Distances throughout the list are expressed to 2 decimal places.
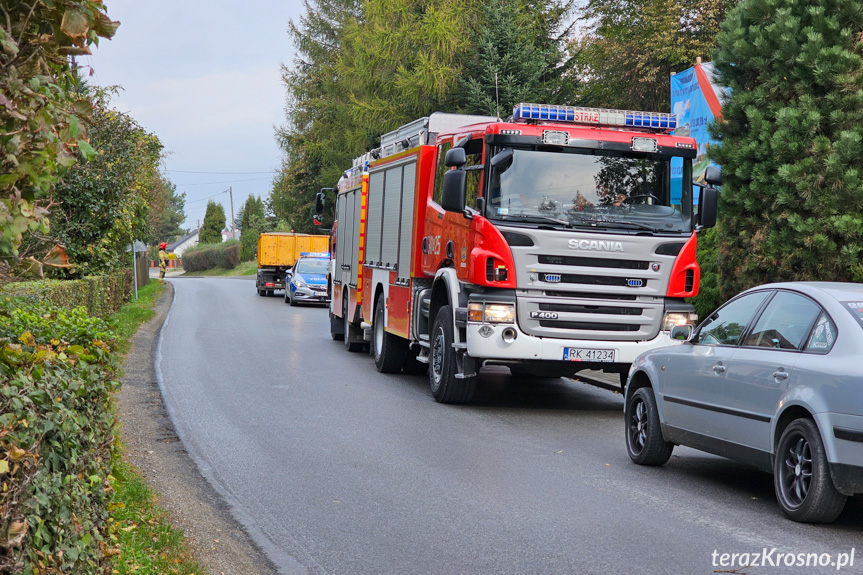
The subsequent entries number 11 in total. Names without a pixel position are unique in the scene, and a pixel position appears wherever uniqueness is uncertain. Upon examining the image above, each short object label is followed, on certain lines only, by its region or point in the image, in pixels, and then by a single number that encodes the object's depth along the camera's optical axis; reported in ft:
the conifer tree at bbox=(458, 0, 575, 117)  105.29
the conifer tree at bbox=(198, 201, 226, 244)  442.91
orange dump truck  138.31
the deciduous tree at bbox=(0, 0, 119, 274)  10.46
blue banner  63.26
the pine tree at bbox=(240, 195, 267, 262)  279.96
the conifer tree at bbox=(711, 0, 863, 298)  41.04
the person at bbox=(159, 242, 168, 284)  196.67
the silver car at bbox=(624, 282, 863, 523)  19.90
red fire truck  35.42
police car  113.19
